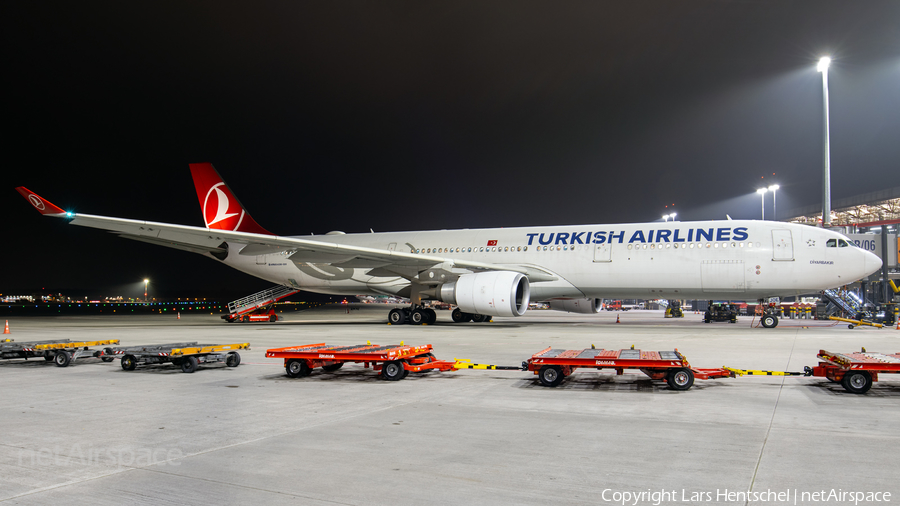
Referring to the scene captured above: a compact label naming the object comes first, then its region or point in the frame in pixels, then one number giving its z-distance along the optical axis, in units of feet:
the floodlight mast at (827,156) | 90.17
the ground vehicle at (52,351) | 32.94
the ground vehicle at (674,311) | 111.18
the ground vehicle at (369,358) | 26.66
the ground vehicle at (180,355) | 30.01
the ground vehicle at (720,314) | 83.89
